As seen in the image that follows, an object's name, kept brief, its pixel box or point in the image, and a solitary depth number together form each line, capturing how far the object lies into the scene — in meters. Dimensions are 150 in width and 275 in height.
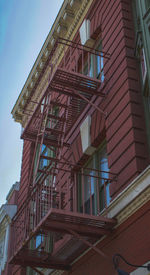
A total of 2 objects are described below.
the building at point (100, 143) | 10.19
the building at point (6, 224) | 21.00
